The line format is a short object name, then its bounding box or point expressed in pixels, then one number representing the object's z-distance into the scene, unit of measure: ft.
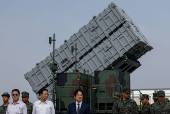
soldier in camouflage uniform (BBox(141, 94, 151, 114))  28.55
